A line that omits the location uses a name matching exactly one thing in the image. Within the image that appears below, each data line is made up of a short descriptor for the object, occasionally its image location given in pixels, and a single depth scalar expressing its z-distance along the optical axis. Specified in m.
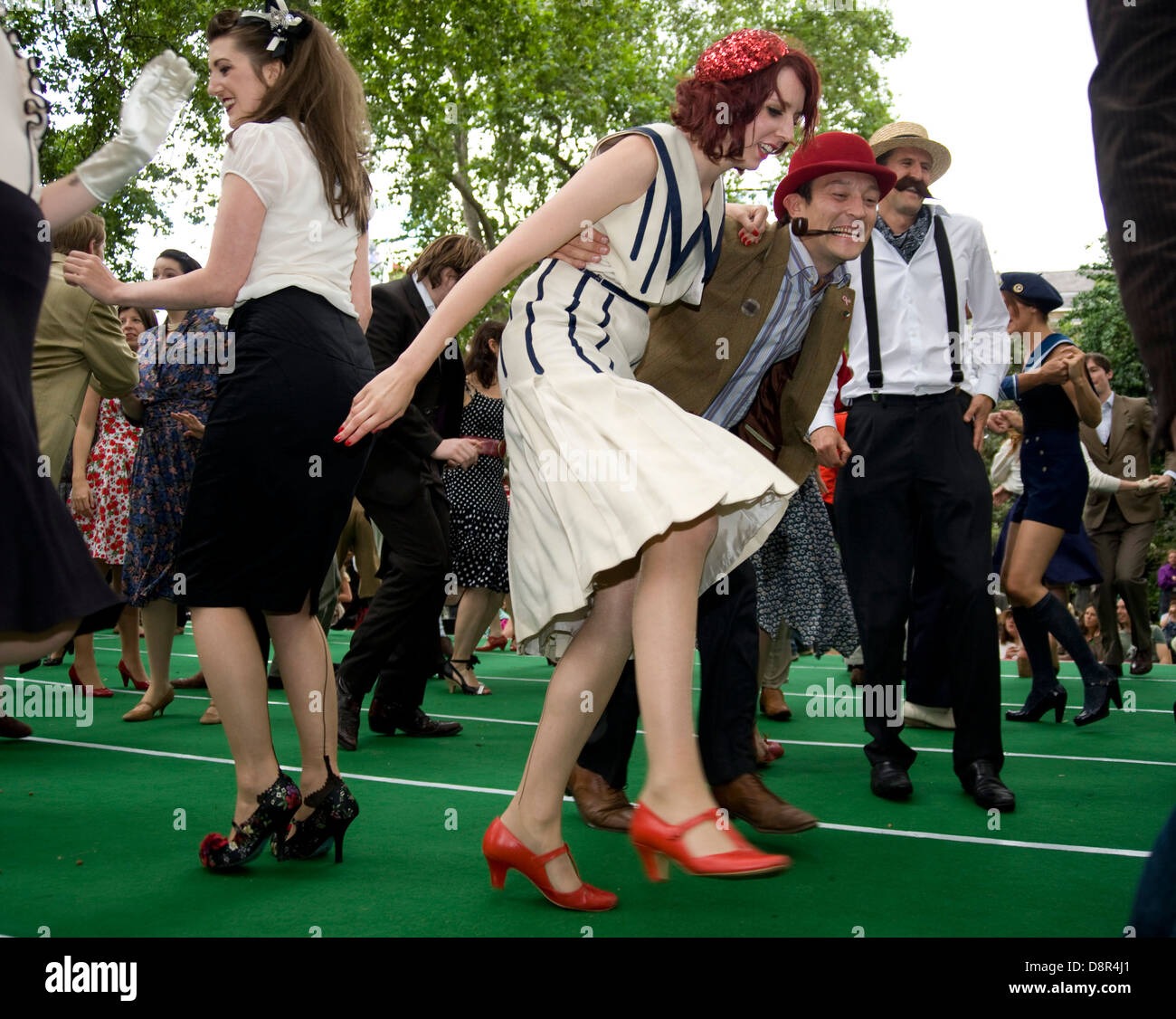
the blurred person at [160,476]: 6.49
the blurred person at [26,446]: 1.78
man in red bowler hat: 3.23
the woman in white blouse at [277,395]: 3.14
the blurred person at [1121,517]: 9.57
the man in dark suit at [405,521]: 5.51
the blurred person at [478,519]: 7.87
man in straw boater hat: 4.41
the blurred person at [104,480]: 7.15
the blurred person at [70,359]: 4.61
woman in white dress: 2.40
